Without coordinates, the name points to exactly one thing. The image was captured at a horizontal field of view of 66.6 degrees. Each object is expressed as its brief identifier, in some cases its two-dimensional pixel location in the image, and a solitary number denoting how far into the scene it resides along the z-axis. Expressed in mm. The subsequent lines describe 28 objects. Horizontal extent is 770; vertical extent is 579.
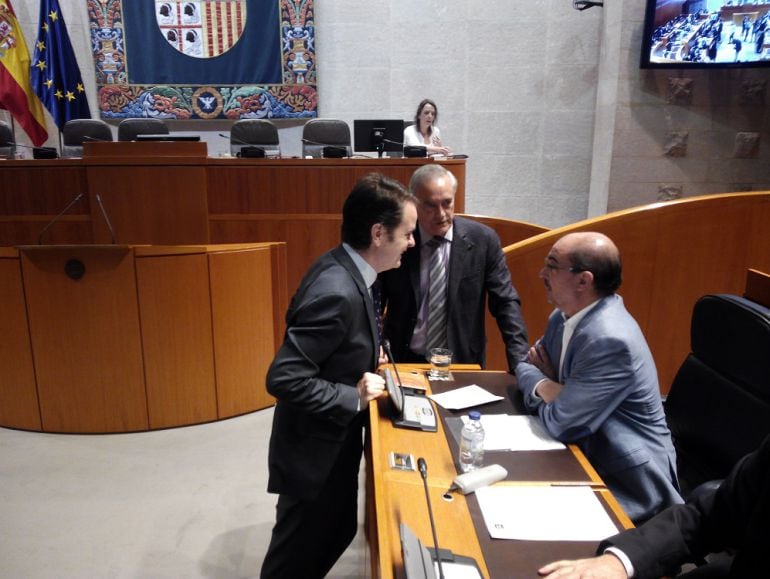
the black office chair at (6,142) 5270
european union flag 6770
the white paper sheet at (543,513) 1275
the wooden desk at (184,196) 4164
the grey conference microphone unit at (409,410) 1729
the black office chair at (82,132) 6047
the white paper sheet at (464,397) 1887
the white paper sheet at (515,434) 1642
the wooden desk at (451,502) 1196
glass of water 2125
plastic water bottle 1507
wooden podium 3318
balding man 1646
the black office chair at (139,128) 5824
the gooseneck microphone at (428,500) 1092
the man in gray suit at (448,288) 2455
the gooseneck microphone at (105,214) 3991
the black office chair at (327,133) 5703
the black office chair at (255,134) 5625
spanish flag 6703
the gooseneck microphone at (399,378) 1892
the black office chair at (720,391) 1758
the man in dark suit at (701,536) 1163
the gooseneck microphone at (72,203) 4141
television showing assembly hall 5598
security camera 6379
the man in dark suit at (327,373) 1618
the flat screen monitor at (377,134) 5020
